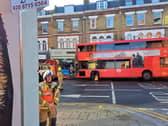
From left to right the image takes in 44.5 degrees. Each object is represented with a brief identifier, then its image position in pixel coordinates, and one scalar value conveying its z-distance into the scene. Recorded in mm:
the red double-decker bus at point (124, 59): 18203
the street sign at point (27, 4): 2596
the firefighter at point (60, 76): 12501
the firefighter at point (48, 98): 4066
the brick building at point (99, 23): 27312
